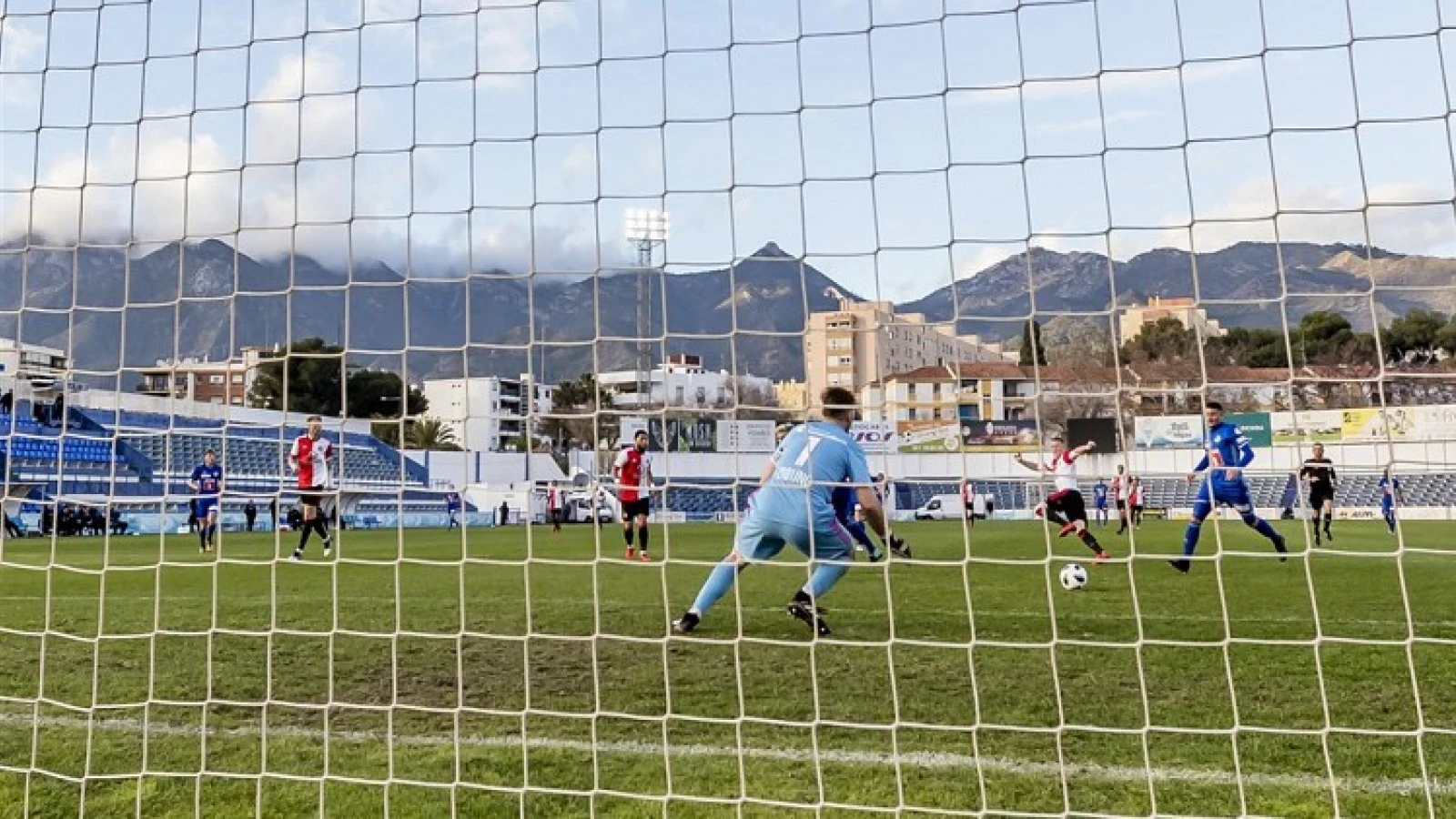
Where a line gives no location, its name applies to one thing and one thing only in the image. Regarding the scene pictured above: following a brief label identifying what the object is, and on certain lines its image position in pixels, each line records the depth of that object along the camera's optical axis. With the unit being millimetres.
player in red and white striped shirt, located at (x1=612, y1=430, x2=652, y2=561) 10742
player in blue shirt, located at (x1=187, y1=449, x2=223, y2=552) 13273
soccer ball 7965
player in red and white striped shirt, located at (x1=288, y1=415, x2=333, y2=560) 10852
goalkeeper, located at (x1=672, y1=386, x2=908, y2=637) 5293
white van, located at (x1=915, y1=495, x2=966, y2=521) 22969
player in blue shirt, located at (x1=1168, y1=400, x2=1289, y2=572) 8680
